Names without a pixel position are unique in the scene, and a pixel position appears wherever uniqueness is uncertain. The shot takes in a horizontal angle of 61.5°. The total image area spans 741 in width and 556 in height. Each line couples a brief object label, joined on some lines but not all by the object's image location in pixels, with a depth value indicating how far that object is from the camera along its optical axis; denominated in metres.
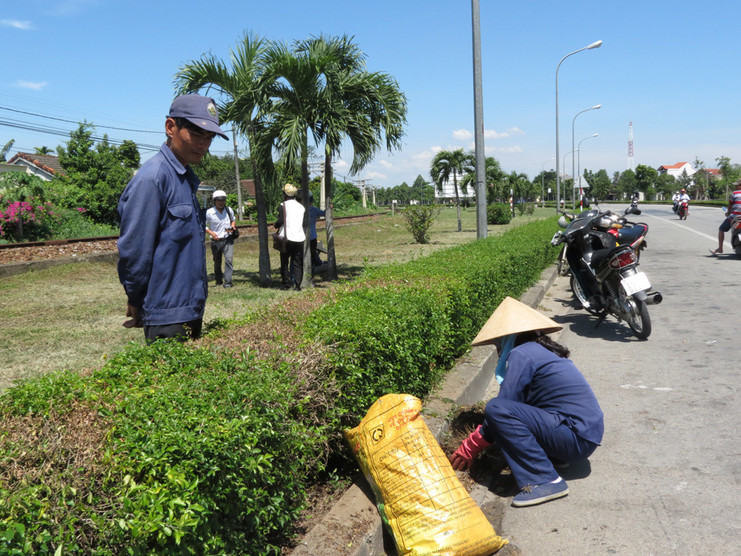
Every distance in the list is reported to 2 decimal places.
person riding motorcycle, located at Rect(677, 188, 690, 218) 31.15
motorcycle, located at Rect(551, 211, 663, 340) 6.68
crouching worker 3.36
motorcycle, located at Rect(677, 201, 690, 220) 30.81
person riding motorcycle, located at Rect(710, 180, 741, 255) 13.50
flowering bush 15.51
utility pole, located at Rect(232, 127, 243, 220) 34.53
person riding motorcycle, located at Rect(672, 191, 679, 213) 32.75
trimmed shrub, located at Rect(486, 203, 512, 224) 35.06
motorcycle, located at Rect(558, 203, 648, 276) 7.27
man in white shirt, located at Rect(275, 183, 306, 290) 10.46
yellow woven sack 2.67
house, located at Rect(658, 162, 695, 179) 164.75
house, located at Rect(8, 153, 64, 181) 43.76
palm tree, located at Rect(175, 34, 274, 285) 10.47
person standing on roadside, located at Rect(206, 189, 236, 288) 10.64
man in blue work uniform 2.82
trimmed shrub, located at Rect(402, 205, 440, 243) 22.41
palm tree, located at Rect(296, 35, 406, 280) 10.53
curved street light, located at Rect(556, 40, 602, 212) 27.48
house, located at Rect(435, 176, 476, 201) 38.81
